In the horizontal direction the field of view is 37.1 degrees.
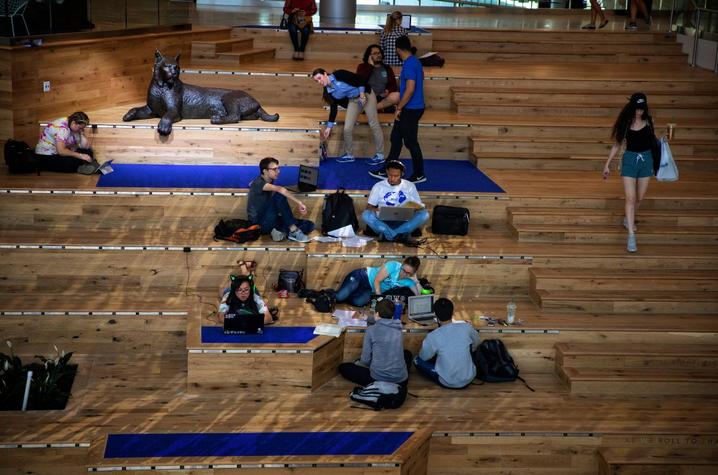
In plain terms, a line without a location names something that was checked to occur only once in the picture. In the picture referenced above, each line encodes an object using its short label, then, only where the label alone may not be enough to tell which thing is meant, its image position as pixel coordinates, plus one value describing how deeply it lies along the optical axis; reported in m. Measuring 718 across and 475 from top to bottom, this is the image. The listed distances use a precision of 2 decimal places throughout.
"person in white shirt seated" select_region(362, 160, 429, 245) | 10.52
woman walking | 10.13
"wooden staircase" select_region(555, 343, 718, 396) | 9.24
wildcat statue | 11.84
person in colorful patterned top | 11.04
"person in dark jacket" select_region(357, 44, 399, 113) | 12.35
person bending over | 11.87
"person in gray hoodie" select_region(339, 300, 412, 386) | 8.96
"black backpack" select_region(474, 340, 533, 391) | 9.30
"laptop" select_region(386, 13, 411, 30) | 14.80
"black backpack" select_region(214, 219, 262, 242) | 10.38
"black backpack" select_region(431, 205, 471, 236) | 10.78
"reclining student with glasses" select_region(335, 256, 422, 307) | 9.63
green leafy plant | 8.69
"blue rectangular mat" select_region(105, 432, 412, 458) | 7.98
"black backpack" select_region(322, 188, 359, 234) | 10.68
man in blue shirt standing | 11.12
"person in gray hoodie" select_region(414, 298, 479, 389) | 9.09
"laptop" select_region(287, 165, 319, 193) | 10.88
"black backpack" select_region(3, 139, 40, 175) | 10.85
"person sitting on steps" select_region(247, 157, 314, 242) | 10.35
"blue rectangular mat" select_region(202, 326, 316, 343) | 9.07
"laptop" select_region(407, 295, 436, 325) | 9.45
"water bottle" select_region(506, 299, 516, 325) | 9.67
